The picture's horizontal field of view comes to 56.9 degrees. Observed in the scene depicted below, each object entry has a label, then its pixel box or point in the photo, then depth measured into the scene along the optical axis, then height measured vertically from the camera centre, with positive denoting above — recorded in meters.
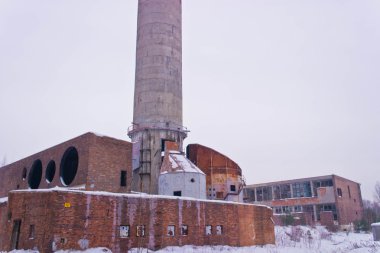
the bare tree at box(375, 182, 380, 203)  99.95 +8.93
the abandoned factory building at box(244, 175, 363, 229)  49.09 +4.03
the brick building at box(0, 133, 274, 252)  16.80 +0.87
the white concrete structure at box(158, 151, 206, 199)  28.30 +3.73
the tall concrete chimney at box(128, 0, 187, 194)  33.62 +13.85
